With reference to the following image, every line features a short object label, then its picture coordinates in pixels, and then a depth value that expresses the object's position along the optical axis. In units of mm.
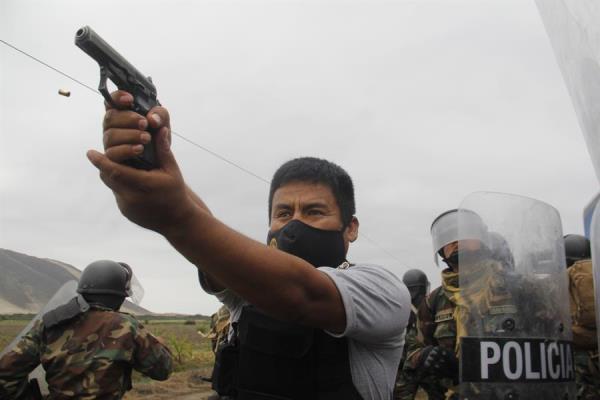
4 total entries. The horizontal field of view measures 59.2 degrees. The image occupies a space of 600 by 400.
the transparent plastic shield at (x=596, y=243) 1271
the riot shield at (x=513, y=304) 1585
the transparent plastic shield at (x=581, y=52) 1162
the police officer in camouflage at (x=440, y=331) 3707
